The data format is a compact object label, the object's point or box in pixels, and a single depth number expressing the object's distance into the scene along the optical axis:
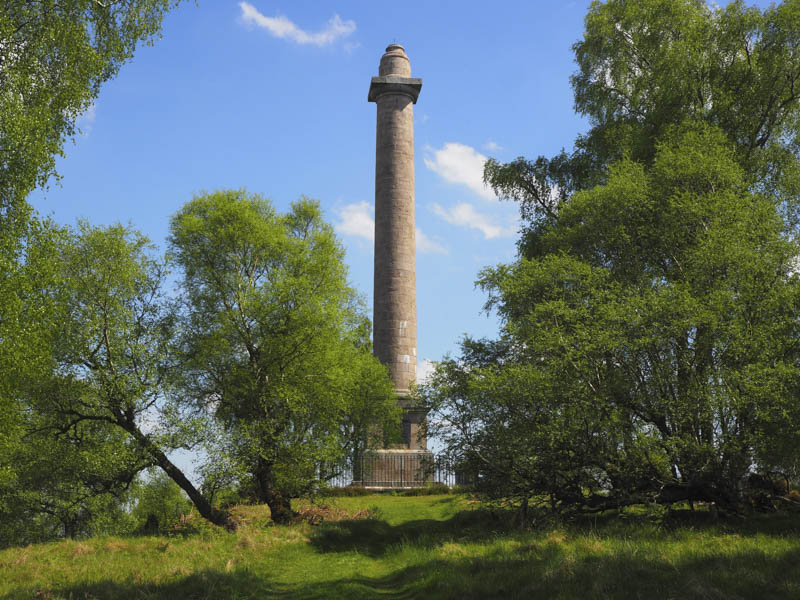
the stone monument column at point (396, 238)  35.78
